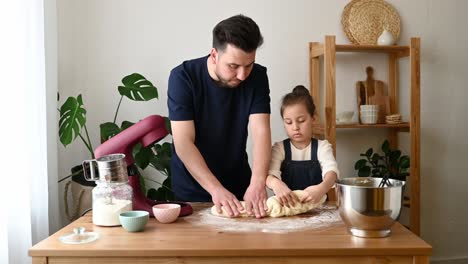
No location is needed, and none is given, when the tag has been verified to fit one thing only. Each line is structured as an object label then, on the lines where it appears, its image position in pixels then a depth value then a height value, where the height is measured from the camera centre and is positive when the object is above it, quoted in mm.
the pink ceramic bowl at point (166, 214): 1413 -277
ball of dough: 1503 -285
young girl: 1836 -123
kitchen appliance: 1482 -61
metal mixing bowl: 1220 -232
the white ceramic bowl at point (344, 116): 2902 +21
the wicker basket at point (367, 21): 2980 +622
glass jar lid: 1223 -305
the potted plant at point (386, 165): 2947 -290
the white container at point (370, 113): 2889 +37
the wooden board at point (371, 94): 3029 +162
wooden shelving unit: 2715 +170
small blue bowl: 1304 -276
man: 1547 +5
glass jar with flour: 1379 -203
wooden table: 1146 -317
